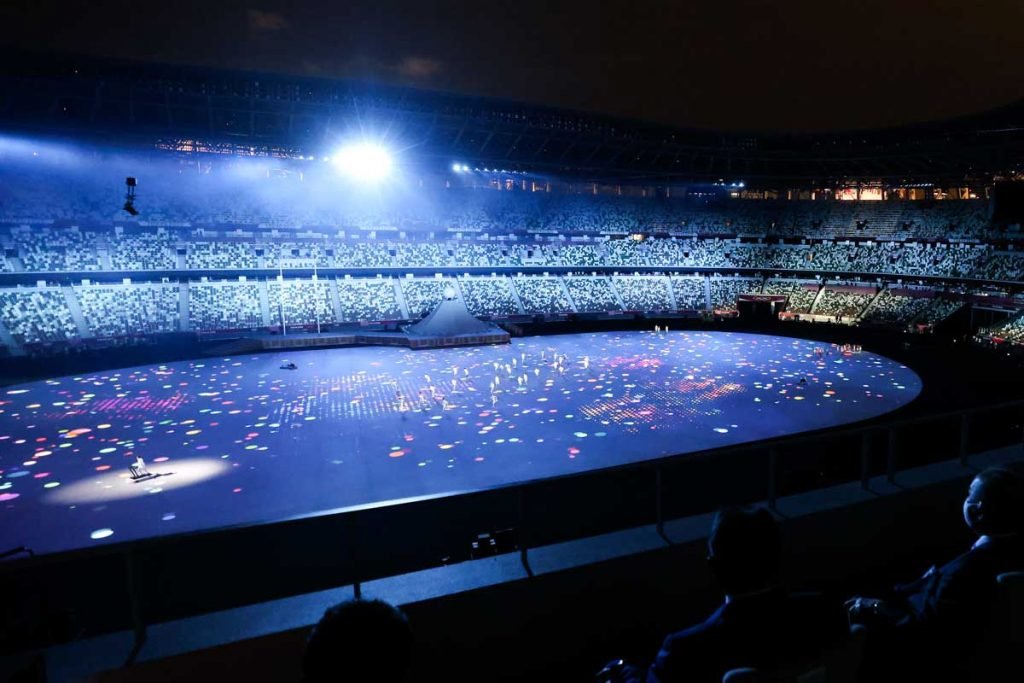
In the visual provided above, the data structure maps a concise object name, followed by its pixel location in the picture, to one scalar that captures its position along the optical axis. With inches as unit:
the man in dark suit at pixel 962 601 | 123.3
